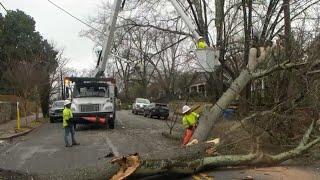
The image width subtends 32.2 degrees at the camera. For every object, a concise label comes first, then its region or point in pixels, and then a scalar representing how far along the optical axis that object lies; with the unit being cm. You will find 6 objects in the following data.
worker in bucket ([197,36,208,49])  1956
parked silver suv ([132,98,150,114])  5344
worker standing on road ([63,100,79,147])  2036
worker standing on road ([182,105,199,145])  1641
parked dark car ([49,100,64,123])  4056
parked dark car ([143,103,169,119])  4472
